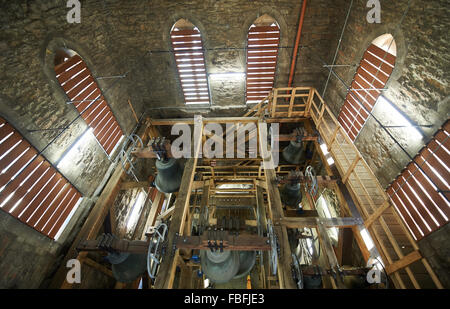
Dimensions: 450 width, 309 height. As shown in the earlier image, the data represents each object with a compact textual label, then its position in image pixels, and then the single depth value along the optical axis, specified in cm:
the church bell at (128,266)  386
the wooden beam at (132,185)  595
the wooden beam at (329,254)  366
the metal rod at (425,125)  415
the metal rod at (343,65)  669
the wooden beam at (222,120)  703
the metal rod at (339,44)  646
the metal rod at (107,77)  615
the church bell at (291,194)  567
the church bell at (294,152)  684
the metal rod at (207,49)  753
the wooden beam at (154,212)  773
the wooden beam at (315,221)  419
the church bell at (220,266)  358
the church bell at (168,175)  477
